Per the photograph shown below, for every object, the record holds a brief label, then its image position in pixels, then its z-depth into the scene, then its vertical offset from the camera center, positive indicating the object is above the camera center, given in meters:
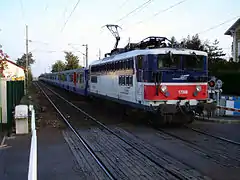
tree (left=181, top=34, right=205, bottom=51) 27.15 +5.14
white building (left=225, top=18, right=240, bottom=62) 22.86 +4.72
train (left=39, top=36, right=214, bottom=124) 8.32 +0.02
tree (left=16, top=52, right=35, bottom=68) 70.11 +7.51
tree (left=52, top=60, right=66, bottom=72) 75.62 +6.12
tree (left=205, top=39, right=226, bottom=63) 31.09 +4.75
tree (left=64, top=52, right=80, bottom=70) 61.73 +6.36
